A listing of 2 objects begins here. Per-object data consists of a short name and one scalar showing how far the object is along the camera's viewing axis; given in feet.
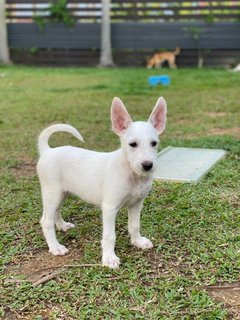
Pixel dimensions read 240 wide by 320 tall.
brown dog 45.21
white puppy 8.33
